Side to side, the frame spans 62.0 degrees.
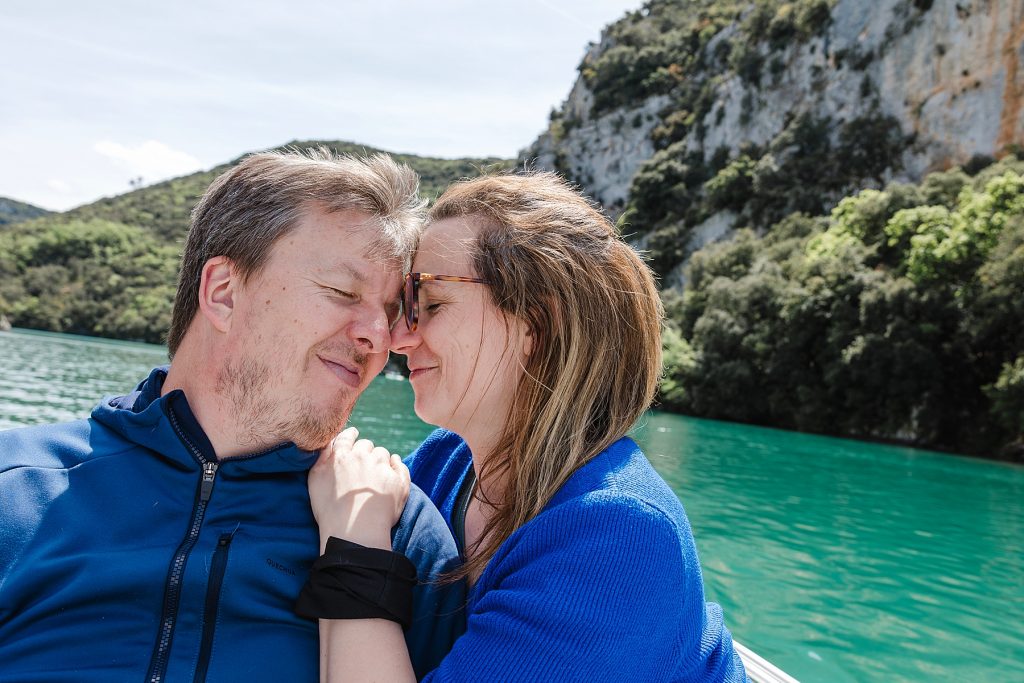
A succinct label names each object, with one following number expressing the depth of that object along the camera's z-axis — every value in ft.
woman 1.68
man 2.03
